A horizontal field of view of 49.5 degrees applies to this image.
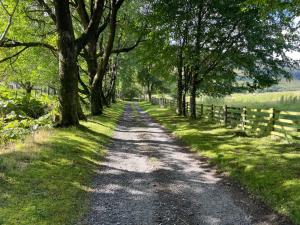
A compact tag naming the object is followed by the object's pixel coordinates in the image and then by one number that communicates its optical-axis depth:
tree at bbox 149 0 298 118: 20.48
